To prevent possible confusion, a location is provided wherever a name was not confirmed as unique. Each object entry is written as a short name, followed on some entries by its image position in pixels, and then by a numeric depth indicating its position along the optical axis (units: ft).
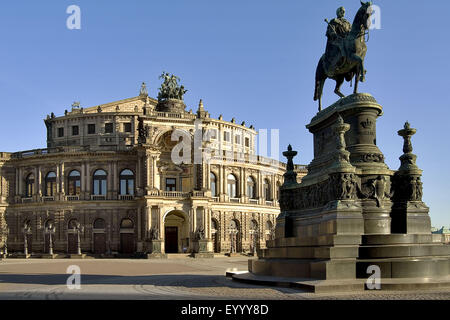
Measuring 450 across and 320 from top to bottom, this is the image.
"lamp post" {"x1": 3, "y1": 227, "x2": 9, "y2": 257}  238.70
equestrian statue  68.59
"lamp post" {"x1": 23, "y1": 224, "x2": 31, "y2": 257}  238.91
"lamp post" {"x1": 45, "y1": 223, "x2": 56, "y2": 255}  232.37
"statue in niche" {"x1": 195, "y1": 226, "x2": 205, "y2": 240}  223.10
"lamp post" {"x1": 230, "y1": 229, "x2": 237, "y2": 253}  246.00
